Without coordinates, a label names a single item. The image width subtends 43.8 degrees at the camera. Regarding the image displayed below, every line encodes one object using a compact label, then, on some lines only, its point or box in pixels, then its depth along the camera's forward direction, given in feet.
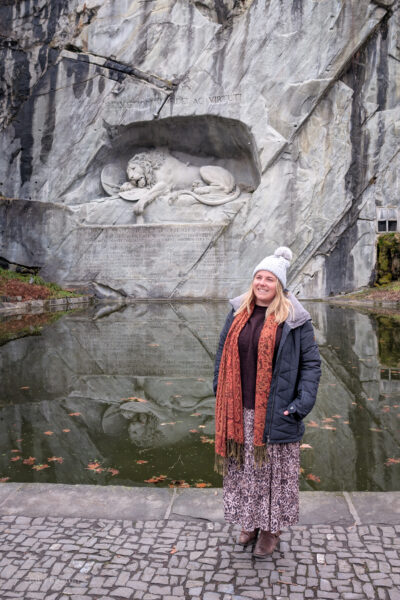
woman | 7.72
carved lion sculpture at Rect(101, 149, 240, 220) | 57.47
